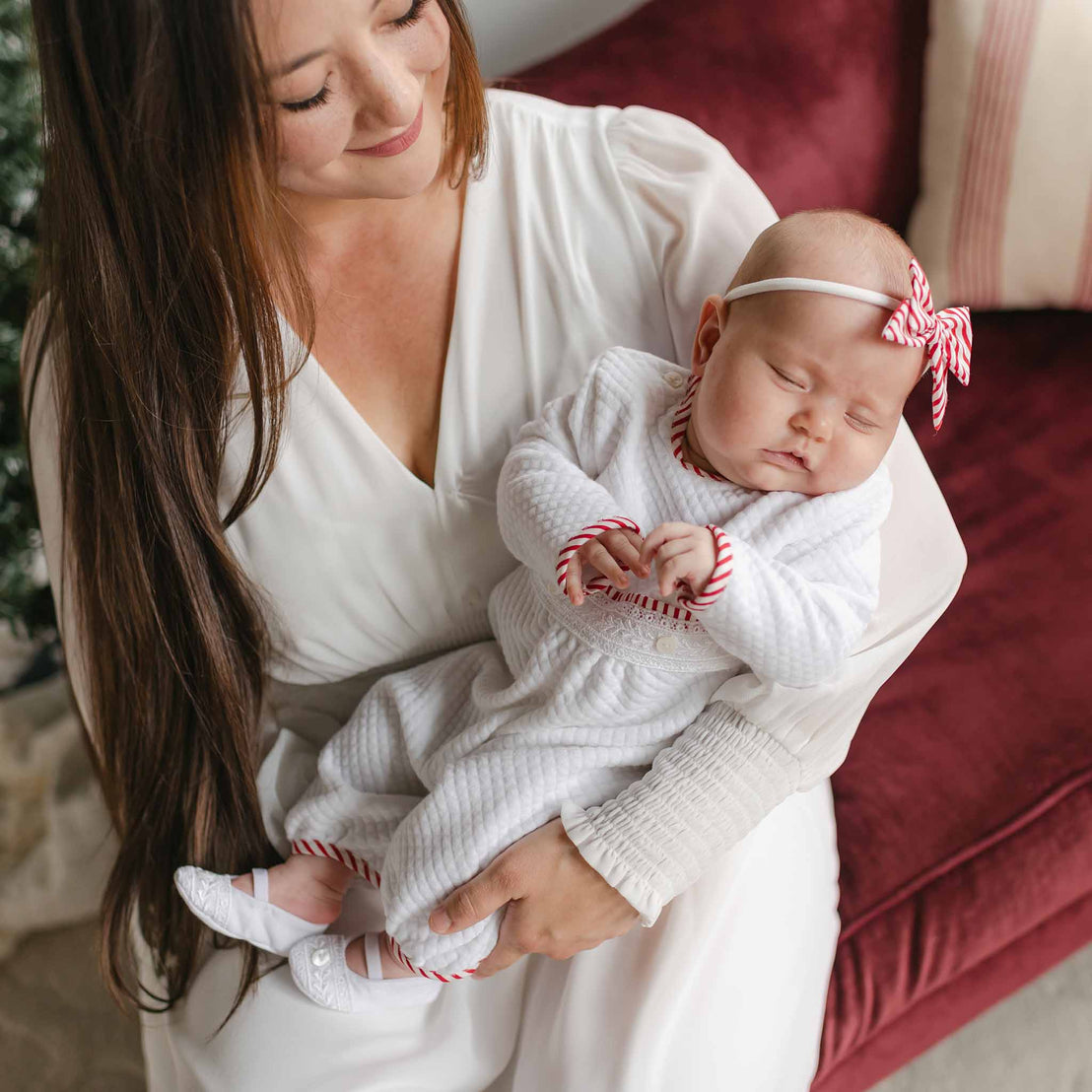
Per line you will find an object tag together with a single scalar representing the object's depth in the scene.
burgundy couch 1.43
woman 1.02
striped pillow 1.61
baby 0.97
